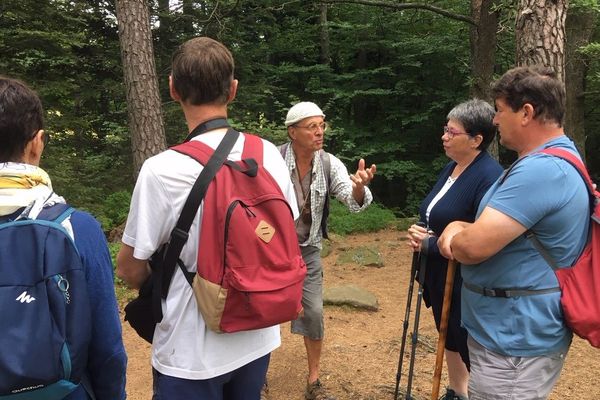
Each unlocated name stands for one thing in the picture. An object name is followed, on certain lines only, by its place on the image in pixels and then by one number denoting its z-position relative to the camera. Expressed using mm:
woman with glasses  2928
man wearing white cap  3494
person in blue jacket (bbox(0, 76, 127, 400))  1506
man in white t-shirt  1807
